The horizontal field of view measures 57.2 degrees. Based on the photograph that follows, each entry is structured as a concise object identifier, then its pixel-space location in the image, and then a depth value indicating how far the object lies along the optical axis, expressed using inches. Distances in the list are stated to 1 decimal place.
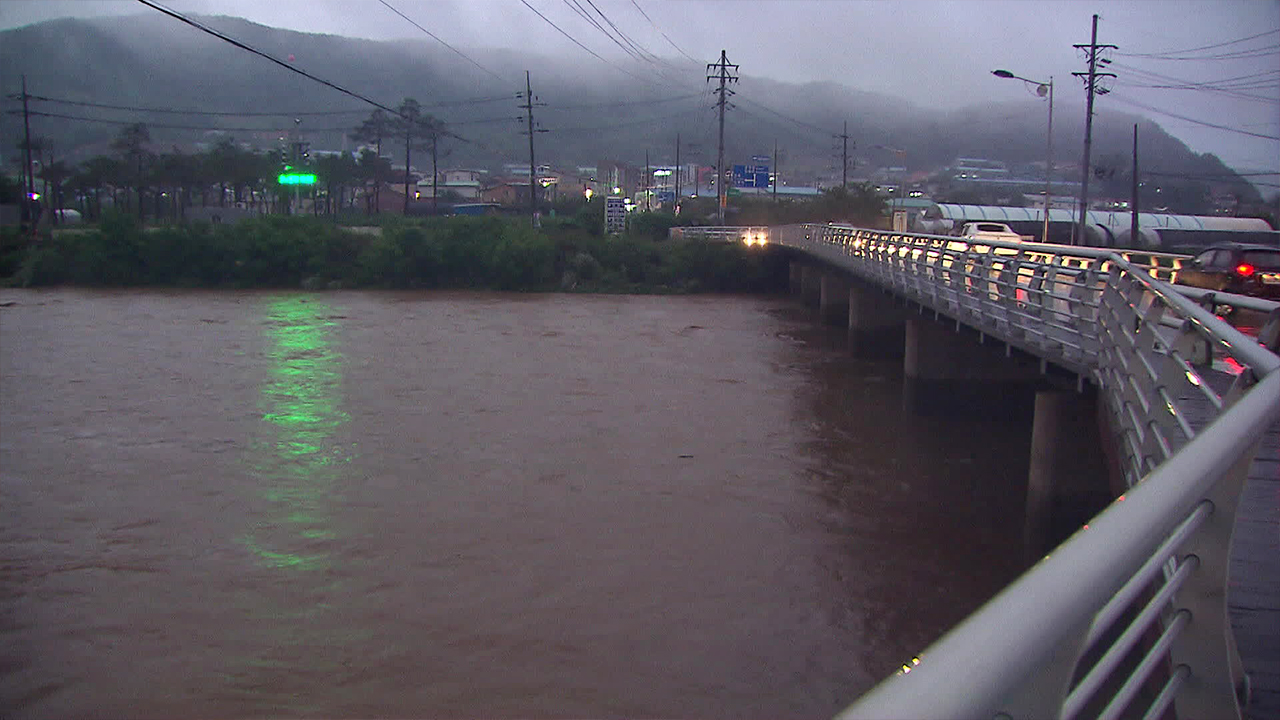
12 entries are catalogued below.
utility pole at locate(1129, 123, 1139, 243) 1665.8
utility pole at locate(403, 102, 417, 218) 4150.3
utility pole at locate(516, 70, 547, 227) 2719.0
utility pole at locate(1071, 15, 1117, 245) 1486.2
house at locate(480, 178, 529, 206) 5915.4
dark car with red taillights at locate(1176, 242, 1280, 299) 708.0
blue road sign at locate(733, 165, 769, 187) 3757.4
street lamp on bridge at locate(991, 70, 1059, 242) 1547.7
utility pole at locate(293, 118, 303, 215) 3024.1
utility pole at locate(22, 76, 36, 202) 2486.2
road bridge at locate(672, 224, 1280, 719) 49.7
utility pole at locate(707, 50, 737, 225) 2497.5
